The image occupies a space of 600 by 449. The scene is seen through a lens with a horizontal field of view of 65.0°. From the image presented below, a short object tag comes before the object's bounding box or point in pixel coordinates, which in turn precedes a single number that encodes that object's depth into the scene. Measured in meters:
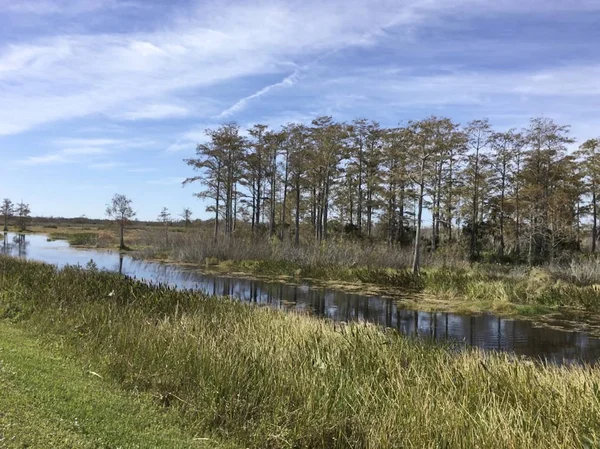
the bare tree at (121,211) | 51.12
